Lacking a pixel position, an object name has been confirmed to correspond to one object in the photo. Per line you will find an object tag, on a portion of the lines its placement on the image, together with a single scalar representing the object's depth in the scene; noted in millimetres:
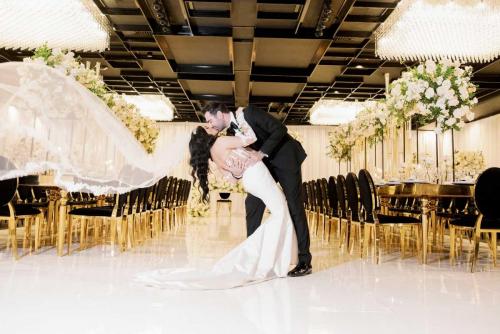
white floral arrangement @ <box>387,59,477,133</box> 5492
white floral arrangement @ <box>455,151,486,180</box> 13320
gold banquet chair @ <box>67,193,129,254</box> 5348
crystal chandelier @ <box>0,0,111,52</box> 6254
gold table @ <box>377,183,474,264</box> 4824
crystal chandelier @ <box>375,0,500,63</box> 5844
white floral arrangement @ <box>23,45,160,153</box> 5672
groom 3918
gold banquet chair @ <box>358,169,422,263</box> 4898
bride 3741
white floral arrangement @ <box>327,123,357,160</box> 10336
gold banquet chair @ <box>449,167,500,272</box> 4461
